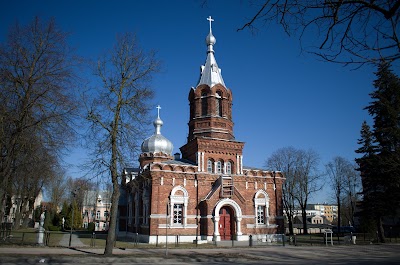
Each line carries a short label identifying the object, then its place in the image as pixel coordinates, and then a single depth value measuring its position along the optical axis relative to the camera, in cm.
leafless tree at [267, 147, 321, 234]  4581
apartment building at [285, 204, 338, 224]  15555
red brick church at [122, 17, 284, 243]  2795
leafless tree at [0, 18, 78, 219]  1638
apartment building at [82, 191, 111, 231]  8095
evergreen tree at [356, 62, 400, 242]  2831
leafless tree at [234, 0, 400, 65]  454
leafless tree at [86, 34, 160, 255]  1741
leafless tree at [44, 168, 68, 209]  6118
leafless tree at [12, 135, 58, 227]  1748
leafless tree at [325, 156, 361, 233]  4656
